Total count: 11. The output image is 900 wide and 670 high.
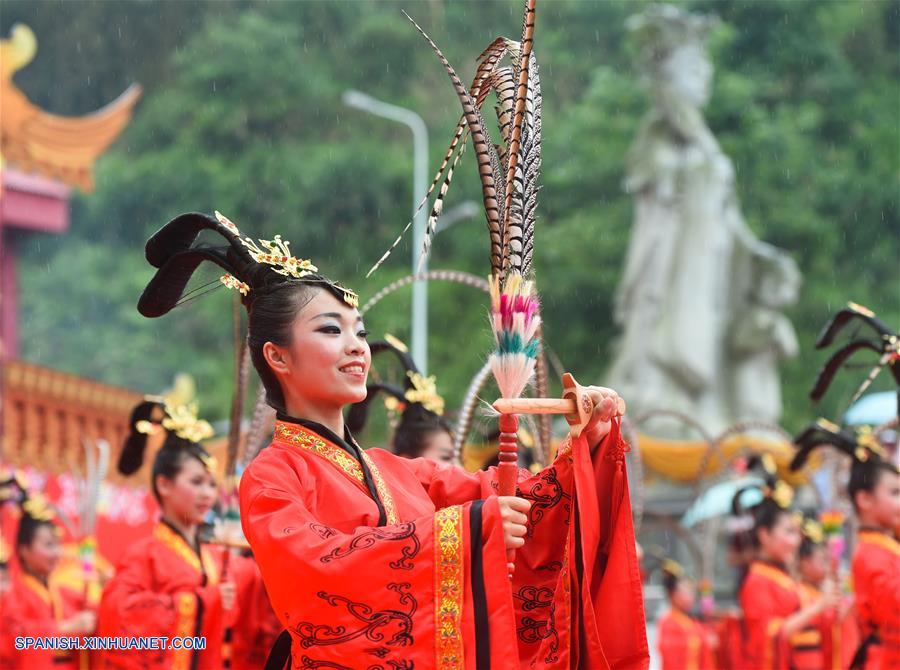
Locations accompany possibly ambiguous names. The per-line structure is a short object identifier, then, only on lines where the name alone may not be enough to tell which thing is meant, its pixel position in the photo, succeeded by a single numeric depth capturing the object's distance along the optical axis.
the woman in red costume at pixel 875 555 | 12.11
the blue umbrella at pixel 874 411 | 23.94
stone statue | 34.06
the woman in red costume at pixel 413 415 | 11.17
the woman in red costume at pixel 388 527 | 5.90
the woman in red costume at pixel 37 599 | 12.77
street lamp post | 34.68
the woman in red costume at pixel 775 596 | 15.49
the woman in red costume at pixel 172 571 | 10.27
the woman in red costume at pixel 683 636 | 19.22
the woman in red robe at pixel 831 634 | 15.37
